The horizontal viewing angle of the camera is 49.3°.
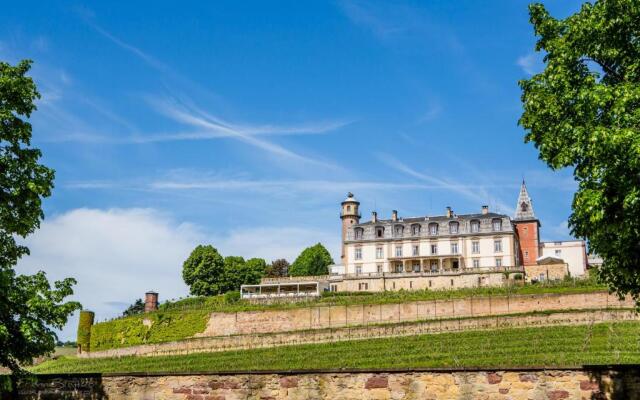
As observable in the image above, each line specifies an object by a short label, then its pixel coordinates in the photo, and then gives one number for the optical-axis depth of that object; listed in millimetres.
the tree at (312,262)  99250
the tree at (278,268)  104212
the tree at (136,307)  102931
